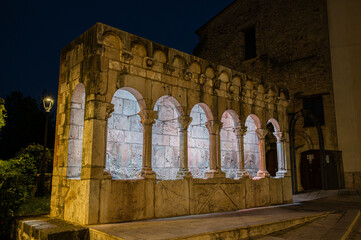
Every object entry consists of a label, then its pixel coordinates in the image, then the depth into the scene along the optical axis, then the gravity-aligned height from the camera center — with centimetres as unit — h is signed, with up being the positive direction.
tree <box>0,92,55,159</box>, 1891 +245
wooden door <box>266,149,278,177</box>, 1370 +18
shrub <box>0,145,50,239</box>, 524 -52
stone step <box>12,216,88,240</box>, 392 -91
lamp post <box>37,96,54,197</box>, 899 -32
